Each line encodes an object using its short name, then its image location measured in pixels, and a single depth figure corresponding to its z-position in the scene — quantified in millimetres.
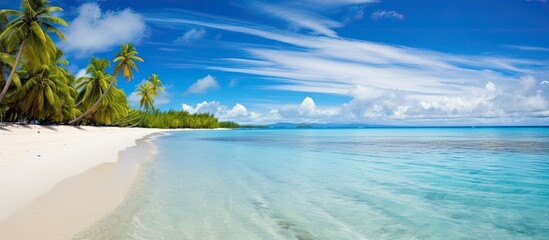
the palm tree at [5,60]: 28898
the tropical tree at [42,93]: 34562
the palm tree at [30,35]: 27453
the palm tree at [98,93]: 45797
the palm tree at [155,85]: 68938
